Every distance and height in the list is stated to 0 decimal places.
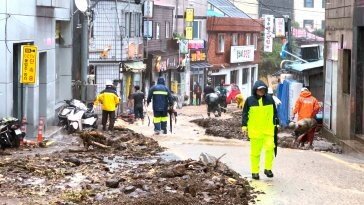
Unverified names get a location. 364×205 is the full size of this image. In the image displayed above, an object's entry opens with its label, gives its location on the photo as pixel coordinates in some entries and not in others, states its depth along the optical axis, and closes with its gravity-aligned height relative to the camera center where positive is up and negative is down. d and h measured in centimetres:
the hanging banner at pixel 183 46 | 4591 +79
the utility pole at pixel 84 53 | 2406 +14
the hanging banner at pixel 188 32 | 4685 +177
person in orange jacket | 1839 -127
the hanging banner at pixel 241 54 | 5566 +36
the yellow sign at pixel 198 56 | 5031 +13
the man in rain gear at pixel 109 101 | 2078 -135
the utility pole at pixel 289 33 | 3588 +139
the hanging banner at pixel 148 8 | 3748 +272
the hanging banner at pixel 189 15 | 4629 +292
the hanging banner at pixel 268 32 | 5047 +200
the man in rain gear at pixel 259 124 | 1082 -104
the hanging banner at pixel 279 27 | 4842 +225
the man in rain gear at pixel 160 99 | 1934 -117
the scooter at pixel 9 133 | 1465 -166
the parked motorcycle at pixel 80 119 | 2016 -188
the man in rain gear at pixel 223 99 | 3428 -211
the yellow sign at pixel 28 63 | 1655 -16
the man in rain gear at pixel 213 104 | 3119 -211
